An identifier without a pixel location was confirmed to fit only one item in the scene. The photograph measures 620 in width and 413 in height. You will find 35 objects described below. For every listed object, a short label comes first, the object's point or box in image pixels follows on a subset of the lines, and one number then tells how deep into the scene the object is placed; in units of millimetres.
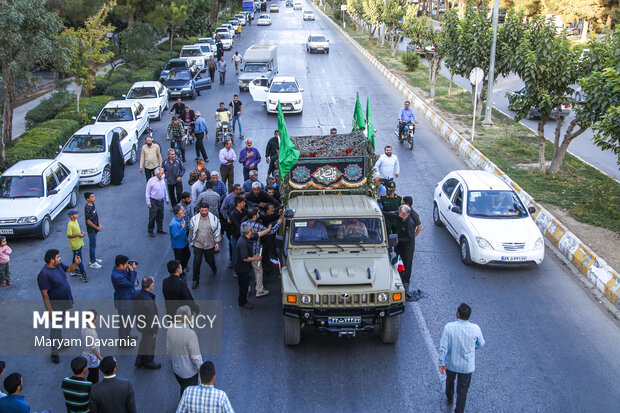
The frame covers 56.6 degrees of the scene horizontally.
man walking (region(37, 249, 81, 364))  8789
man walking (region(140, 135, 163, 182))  15750
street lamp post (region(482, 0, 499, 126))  22766
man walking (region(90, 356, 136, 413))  6250
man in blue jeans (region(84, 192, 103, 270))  11992
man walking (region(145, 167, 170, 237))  13477
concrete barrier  11438
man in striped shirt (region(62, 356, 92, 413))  6531
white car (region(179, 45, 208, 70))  38938
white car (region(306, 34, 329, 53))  46844
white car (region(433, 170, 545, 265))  12016
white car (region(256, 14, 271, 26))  71188
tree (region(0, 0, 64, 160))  17609
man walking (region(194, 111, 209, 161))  18638
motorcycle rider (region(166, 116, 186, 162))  18719
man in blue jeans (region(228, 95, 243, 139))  21359
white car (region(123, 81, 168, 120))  25156
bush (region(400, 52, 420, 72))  37906
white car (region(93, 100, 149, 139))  21142
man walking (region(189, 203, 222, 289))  11195
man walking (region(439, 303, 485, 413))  7270
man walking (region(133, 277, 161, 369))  8258
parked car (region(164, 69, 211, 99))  29875
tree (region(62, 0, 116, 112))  24203
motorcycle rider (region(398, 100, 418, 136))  20750
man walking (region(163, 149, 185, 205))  14570
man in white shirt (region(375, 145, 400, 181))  14891
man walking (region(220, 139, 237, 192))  15336
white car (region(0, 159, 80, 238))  13820
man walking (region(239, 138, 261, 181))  15466
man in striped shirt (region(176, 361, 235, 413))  5887
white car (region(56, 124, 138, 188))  17547
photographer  8625
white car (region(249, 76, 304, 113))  25875
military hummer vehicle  8711
